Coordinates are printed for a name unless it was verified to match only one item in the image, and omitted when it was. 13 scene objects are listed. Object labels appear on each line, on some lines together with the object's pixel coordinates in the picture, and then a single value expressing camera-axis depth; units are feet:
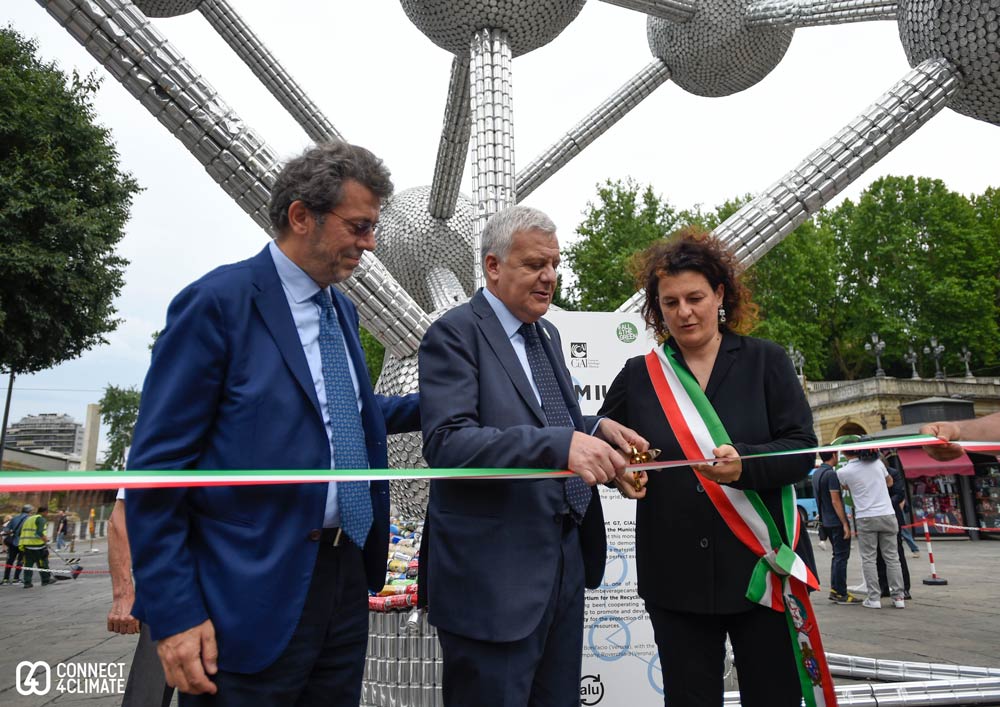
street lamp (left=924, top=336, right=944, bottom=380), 106.73
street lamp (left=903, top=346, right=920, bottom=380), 107.97
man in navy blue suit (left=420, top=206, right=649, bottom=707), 5.94
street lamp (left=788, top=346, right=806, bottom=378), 106.14
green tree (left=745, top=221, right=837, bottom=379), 105.70
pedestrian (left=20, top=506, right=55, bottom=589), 45.78
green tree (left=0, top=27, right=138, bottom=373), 54.03
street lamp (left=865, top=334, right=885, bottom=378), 100.37
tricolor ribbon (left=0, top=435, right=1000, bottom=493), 4.95
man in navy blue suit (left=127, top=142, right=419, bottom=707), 5.20
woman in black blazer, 6.95
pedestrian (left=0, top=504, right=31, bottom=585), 47.67
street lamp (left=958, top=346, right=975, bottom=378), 110.53
